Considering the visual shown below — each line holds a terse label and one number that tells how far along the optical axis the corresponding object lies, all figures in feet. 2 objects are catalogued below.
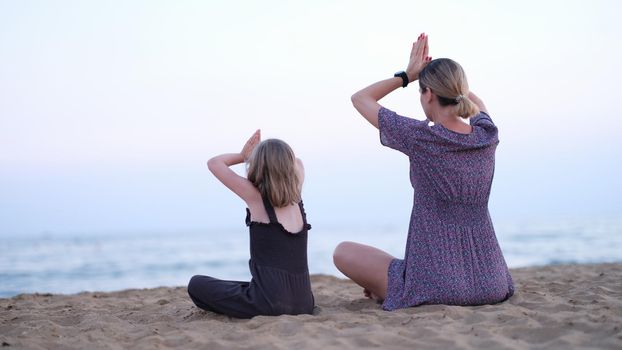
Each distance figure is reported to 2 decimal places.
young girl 13.66
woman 13.20
